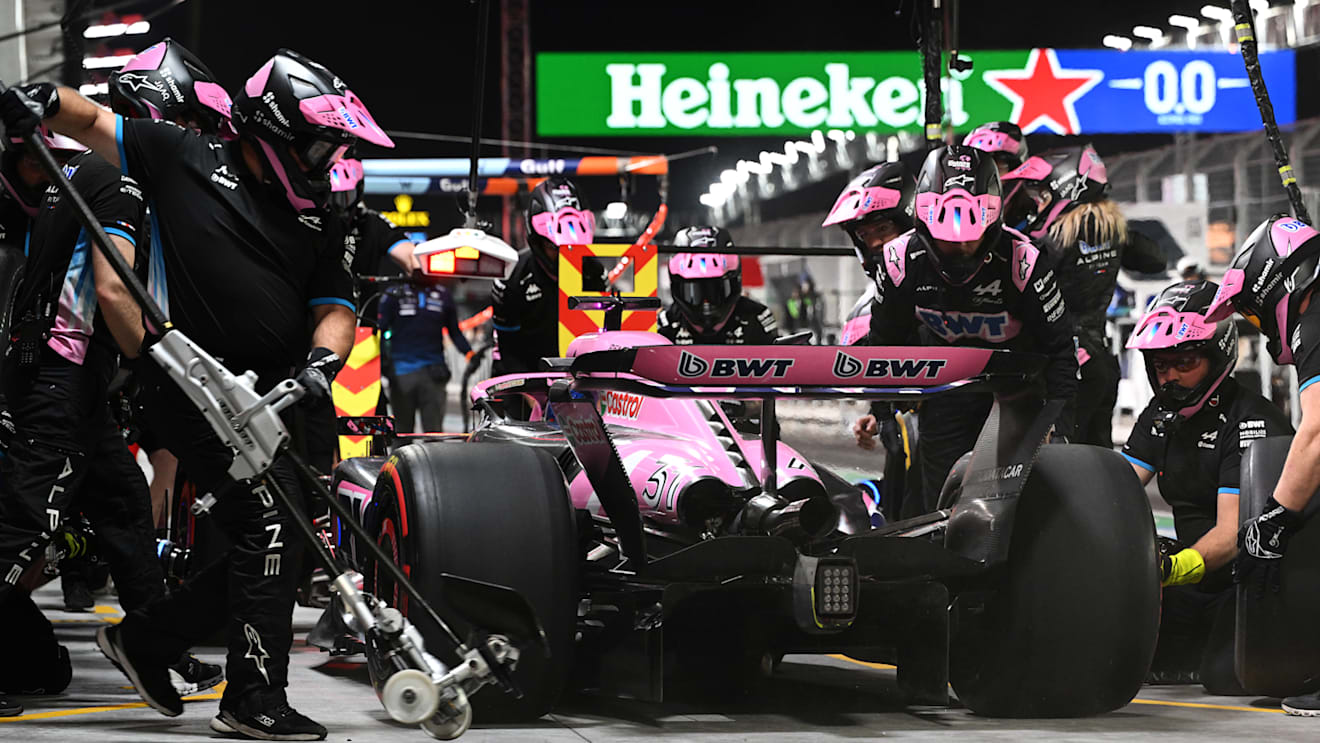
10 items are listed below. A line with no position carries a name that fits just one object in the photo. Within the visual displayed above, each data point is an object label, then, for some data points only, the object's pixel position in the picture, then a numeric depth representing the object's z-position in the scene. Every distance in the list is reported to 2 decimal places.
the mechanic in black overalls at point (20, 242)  11.48
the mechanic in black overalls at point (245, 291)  9.76
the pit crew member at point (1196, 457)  12.34
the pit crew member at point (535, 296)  17.94
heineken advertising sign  44.41
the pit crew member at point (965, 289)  12.61
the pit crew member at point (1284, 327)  11.25
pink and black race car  9.97
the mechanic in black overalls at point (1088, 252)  16.53
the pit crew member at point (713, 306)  18.44
